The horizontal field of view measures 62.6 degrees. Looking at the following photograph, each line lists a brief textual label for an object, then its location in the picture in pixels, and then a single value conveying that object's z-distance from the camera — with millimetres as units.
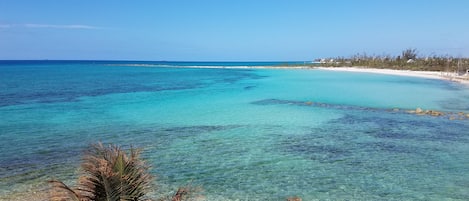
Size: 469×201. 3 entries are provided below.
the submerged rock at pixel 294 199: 9567
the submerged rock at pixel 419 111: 25306
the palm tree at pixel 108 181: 3939
